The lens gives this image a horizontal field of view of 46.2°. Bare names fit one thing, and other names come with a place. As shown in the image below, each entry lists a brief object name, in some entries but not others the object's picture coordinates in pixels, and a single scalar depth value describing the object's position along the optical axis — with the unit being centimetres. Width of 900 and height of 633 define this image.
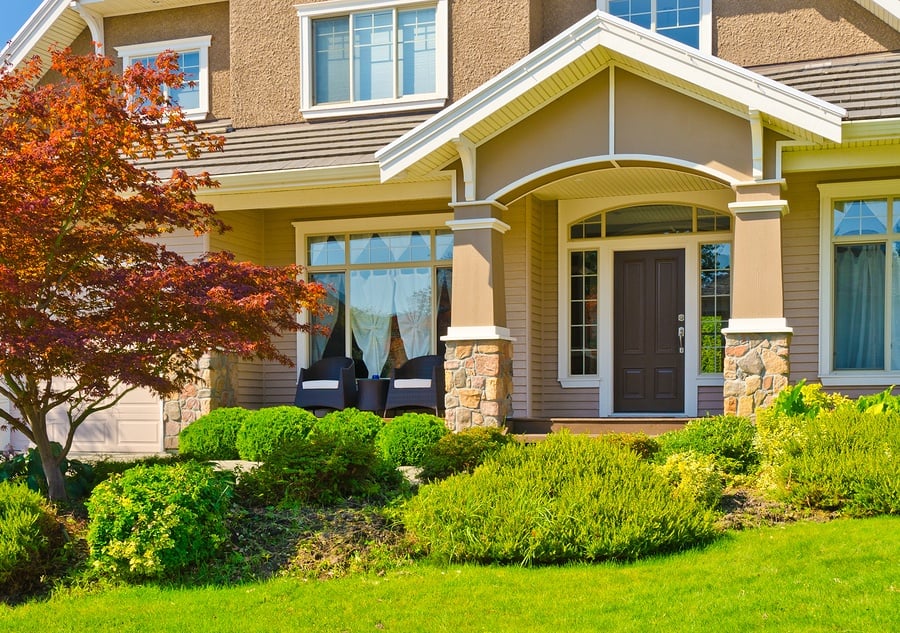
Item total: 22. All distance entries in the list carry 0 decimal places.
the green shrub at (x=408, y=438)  1043
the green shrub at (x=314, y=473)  807
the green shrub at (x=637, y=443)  912
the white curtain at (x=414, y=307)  1351
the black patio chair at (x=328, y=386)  1291
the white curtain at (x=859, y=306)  1191
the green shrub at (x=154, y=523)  667
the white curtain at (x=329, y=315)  1391
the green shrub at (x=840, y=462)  736
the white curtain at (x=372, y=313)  1369
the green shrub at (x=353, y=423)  1089
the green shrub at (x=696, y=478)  756
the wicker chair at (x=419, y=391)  1244
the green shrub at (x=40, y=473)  844
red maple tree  742
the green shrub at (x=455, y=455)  866
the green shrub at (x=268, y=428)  1111
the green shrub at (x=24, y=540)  666
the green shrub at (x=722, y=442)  894
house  1027
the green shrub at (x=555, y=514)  669
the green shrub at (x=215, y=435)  1163
